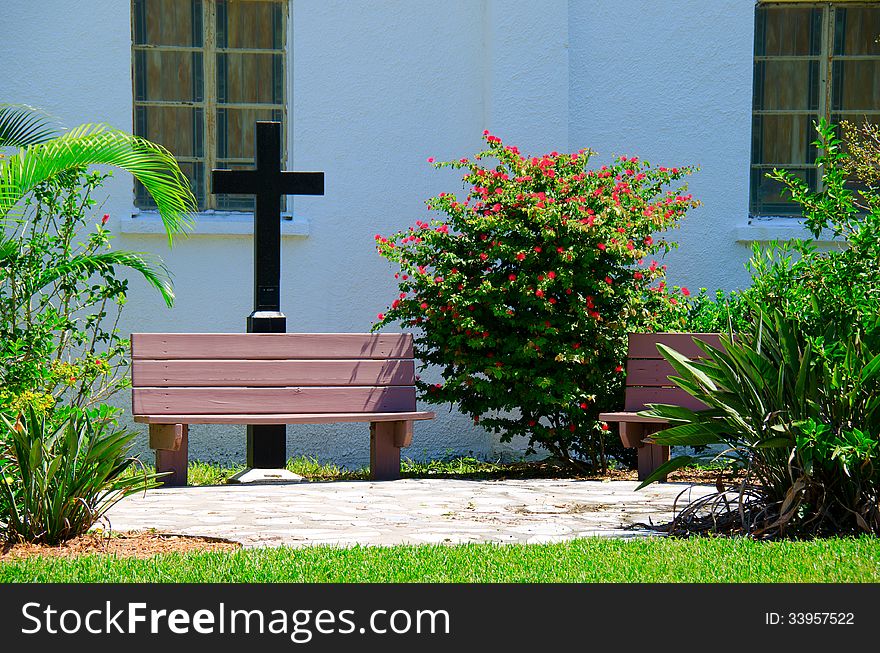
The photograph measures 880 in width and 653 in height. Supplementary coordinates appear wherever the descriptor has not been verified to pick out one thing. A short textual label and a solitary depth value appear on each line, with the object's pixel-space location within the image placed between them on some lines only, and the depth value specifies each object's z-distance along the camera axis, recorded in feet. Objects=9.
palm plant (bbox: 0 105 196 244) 42.09
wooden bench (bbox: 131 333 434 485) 52.01
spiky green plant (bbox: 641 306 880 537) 35.37
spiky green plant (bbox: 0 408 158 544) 33.27
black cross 56.39
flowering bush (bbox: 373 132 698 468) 55.16
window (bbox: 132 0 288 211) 65.77
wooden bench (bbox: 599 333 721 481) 53.83
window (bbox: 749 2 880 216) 69.97
